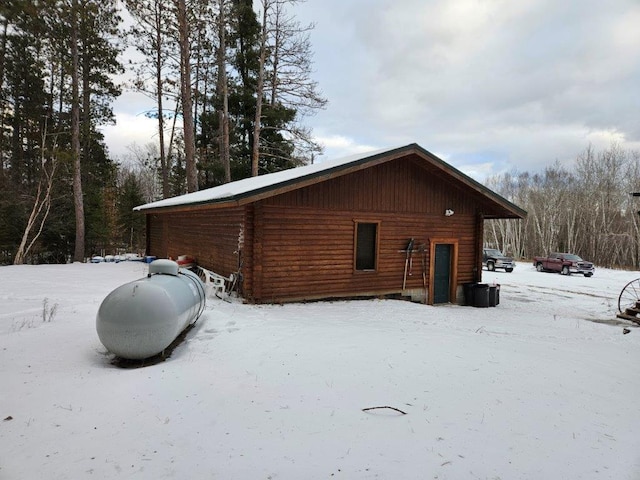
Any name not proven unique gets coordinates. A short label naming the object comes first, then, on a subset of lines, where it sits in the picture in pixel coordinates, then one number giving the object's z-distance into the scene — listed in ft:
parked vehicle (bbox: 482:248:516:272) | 81.35
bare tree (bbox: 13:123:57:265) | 55.77
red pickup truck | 75.82
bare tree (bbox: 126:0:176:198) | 66.18
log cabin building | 30.35
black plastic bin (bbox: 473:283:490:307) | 40.14
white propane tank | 15.99
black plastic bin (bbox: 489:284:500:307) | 40.78
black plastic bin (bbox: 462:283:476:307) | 40.87
